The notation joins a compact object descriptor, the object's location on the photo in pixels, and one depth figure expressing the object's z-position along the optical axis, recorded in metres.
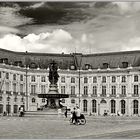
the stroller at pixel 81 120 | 35.11
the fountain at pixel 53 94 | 53.10
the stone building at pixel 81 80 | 89.75
